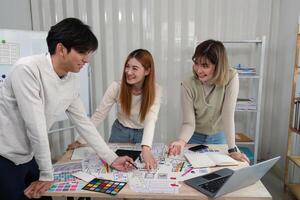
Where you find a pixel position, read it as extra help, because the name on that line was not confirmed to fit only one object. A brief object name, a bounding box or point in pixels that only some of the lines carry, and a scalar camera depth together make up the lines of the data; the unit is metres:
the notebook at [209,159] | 1.39
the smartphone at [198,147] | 1.63
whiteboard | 2.24
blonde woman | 1.66
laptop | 1.03
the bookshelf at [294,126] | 2.22
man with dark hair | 1.07
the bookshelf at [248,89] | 2.68
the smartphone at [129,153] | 1.50
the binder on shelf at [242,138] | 2.81
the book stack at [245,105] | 2.71
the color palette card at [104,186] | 1.13
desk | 1.09
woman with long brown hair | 1.78
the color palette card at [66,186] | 1.14
